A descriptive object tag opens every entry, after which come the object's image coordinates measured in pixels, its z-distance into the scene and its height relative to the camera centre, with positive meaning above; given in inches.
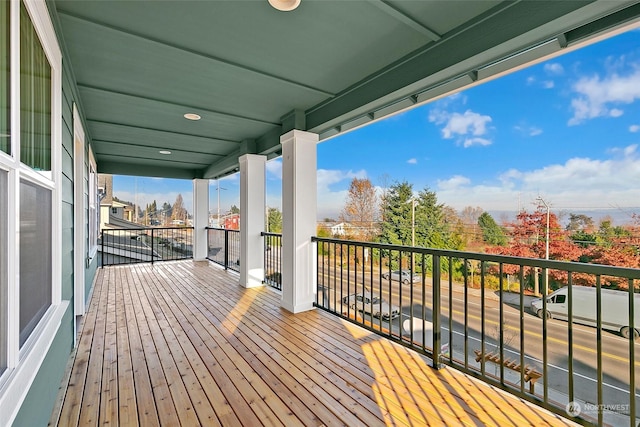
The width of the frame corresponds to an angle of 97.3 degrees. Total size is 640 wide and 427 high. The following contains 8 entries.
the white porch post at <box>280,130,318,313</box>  142.9 -1.2
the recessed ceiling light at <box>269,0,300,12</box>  69.0 +52.4
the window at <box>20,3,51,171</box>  47.4 +22.6
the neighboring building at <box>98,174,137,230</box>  340.2 +5.2
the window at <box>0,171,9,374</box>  36.6 -7.8
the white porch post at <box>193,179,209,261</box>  301.7 -1.4
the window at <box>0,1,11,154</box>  37.3 +18.4
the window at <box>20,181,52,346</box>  46.5 -7.7
